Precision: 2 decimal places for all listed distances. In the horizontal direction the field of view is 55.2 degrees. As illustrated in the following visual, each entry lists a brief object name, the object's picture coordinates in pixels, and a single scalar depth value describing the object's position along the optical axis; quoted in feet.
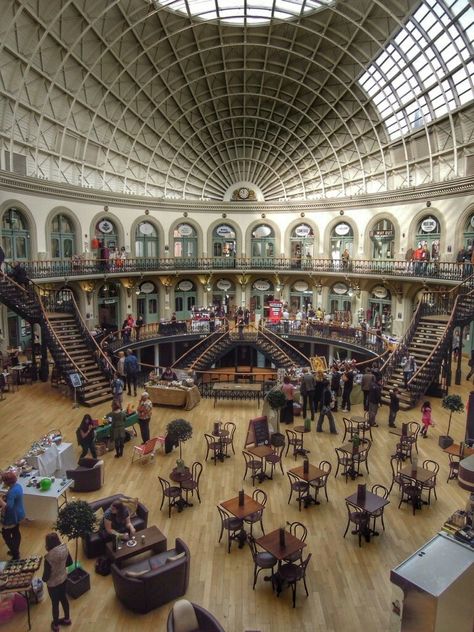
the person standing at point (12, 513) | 28.35
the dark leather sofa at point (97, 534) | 29.91
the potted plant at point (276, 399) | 45.19
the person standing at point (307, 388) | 55.57
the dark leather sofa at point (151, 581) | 25.02
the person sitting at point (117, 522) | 28.48
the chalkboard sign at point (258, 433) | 45.06
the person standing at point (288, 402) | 51.70
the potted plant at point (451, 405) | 44.34
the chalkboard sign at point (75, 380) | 58.27
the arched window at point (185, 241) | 115.24
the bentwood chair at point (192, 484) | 35.27
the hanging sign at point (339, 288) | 108.47
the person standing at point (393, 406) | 51.36
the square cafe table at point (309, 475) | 35.06
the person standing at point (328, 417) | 51.01
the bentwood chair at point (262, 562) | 26.58
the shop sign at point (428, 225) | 86.63
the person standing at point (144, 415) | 46.03
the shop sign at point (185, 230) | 115.55
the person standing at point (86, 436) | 41.34
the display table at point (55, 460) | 36.99
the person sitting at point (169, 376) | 64.25
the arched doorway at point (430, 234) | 86.17
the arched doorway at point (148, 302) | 109.81
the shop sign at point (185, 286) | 116.67
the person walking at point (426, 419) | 49.57
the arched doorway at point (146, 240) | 108.58
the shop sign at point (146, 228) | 108.88
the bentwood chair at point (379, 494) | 31.42
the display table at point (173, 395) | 59.36
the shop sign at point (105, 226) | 99.50
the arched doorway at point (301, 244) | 113.19
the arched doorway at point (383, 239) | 97.05
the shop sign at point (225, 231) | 119.34
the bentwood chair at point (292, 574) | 25.49
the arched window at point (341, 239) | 107.55
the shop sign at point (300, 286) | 116.06
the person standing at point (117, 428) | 44.70
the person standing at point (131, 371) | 62.59
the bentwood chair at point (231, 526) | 30.45
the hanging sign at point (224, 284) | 120.57
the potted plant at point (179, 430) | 39.01
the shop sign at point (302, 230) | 114.83
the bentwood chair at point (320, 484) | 36.32
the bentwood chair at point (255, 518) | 30.81
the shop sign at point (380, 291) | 98.79
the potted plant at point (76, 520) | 24.89
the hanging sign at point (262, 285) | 119.85
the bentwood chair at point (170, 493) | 34.58
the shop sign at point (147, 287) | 109.79
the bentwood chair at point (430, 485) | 35.06
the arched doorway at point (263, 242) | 119.44
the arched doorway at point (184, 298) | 116.47
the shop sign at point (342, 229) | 107.68
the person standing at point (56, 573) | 23.08
